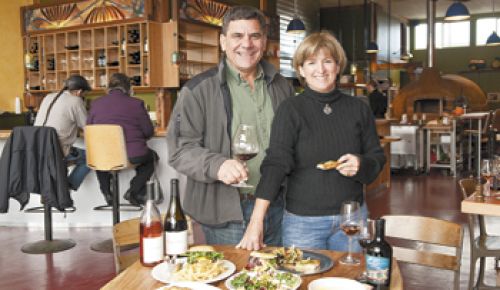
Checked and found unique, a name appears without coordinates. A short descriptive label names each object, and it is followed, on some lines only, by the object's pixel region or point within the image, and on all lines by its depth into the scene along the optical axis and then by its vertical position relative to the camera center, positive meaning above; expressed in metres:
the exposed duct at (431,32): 12.47 +2.06
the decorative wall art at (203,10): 8.71 +1.89
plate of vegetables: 1.53 -0.46
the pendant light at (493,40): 13.30 +1.98
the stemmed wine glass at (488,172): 3.46 -0.34
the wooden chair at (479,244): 3.36 -0.79
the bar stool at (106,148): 4.81 -0.21
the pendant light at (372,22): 14.79 +2.72
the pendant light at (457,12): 9.24 +1.85
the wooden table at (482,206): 2.96 -0.48
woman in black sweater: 2.11 -0.12
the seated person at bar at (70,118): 5.18 +0.07
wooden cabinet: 8.99 +1.32
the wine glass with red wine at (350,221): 1.83 -0.34
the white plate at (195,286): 1.55 -0.47
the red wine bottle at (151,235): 1.81 -0.38
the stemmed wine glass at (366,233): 1.73 -0.37
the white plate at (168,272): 1.66 -0.47
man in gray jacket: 2.20 +0.00
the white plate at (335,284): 1.54 -0.47
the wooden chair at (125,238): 2.25 -0.49
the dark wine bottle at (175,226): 1.83 -0.37
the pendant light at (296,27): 10.42 +1.85
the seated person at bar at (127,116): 5.07 +0.08
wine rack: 8.63 +1.19
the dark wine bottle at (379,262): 1.59 -0.42
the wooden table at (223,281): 1.65 -0.49
